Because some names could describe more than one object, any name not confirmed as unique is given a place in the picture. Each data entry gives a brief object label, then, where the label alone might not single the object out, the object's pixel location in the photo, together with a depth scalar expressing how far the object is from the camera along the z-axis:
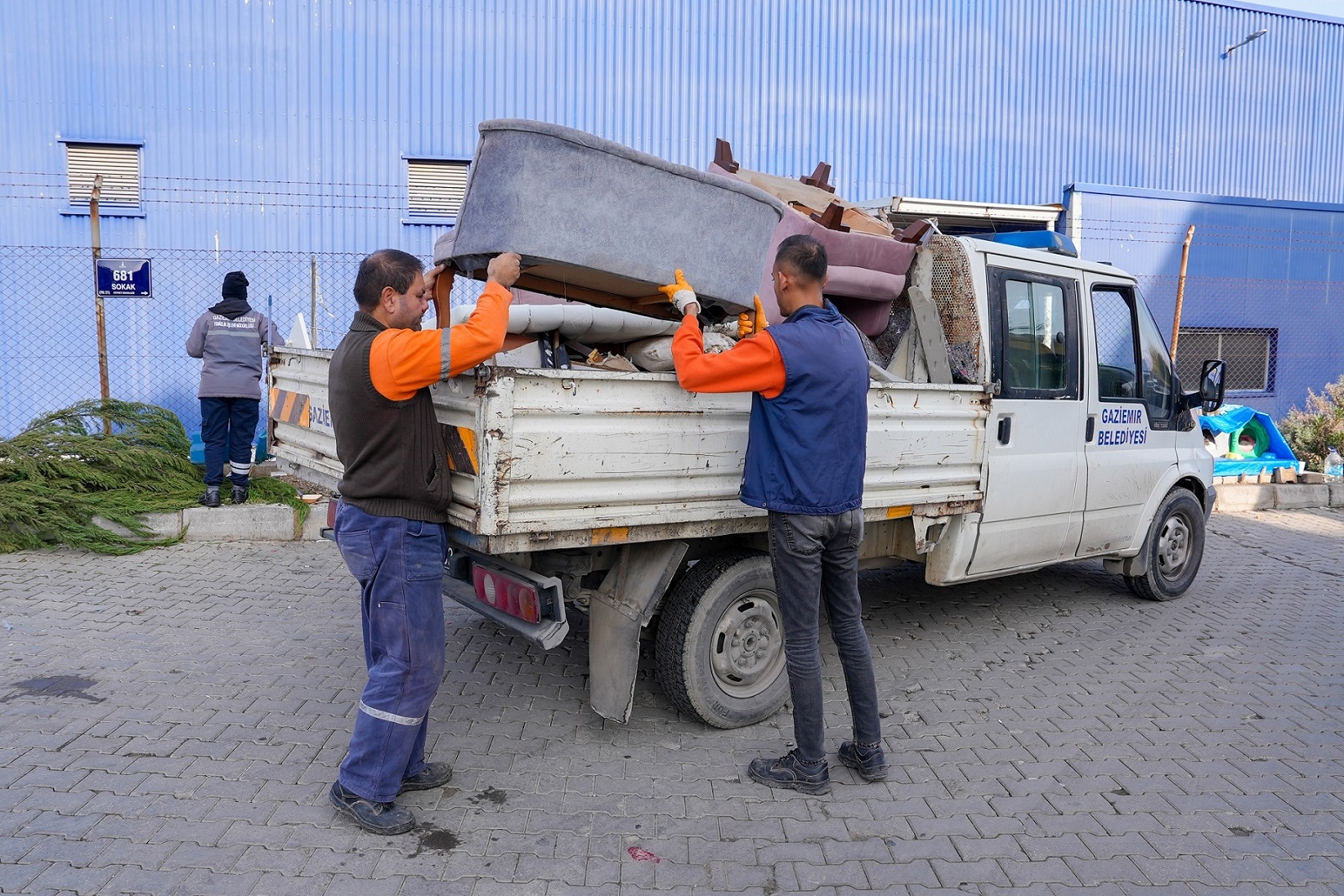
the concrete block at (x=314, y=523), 7.38
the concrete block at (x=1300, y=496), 9.92
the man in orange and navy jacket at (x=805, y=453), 3.31
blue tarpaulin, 10.25
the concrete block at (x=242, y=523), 7.05
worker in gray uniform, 7.25
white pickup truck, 3.25
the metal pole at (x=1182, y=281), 10.75
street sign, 8.05
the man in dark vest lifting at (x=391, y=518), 3.01
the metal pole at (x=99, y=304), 7.90
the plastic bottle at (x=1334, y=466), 10.55
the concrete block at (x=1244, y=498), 9.75
